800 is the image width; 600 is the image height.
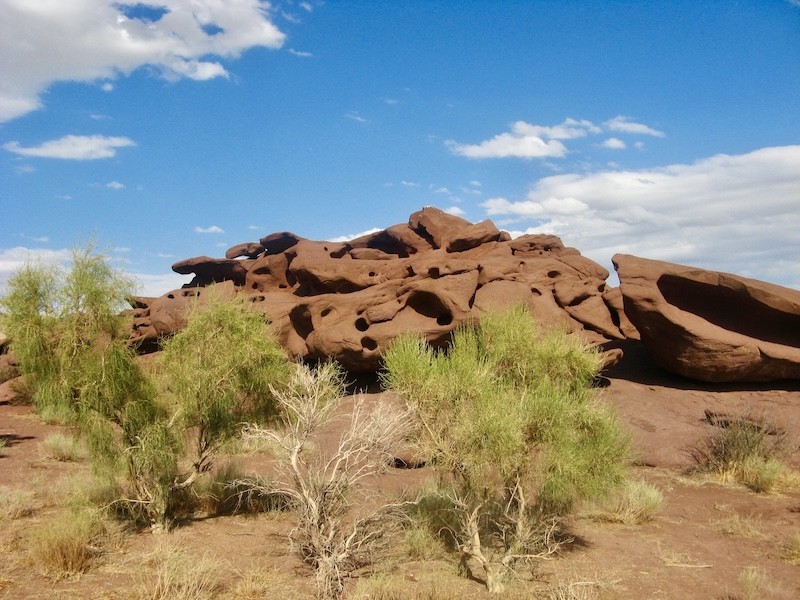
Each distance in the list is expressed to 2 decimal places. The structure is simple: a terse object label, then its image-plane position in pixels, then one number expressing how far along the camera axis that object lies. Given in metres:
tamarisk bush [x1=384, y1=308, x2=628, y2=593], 9.03
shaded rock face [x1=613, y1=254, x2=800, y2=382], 17.73
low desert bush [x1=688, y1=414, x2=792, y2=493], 14.50
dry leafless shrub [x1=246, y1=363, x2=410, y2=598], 8.76
